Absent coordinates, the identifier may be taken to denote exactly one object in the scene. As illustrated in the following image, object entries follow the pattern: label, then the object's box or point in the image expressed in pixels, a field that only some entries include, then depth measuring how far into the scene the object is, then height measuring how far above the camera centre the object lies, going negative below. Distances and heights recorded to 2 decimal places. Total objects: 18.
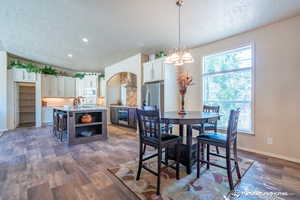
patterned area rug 1.75 -1.14
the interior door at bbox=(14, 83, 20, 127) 5.82 -0.24
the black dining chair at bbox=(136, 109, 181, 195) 1.87 -0.51
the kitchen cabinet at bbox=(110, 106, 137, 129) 5.50 -0.73
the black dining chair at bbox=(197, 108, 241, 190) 1.87 -0.57
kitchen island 3.73 -0.70
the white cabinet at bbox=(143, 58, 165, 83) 4.32 +0.85
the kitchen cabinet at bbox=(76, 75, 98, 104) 7.60 +0.52
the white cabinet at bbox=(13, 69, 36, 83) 5.62 +0.87
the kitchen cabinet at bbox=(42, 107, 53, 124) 6.52 -0.75
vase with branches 2.66 +0.29
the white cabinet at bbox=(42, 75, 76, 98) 6.56 +0.56
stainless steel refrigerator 4.39 +0.12
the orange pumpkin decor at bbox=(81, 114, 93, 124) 4.00 -0.56
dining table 2.00 -0.70
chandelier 2.68 +0.75
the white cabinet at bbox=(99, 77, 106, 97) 7.73 +0.60
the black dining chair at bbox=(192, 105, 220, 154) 2.90 -0.58
